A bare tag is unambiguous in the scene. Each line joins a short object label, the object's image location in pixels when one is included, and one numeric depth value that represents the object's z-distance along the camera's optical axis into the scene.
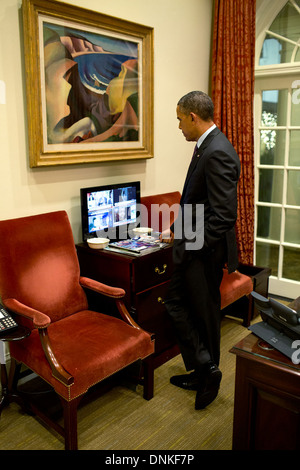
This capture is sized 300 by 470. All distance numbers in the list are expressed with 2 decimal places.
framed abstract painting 2.59
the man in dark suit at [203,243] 2.27
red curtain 3.80
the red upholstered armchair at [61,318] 2.08
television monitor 2.89
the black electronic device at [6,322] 2.08
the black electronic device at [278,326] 1.63
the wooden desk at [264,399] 1.58
